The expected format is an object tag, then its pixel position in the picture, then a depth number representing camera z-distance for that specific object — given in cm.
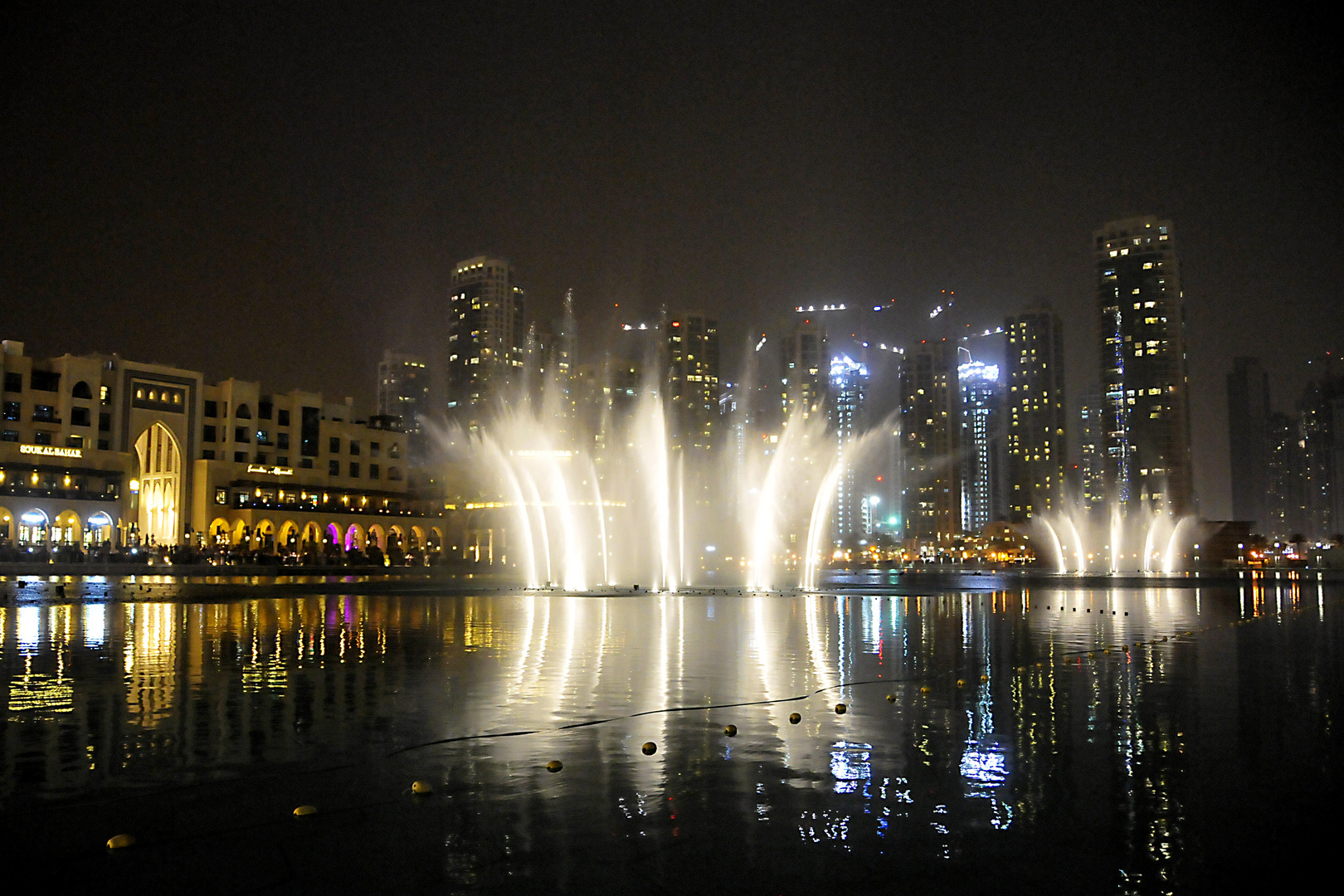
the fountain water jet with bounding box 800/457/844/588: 6099
